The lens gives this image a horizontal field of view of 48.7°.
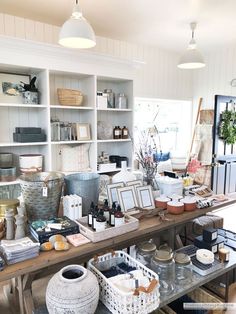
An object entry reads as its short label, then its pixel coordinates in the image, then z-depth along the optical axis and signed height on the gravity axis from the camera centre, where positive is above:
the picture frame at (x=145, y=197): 1.92 -0.52
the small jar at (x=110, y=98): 3.62 +0.41
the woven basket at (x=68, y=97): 3.20 +0.38
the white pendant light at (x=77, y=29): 1.89 +0.71
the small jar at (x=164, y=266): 1.62 -0.87
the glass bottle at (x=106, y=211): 1.65 -0.53
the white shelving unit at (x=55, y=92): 2.87 +0.46
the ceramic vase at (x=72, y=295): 1.13 -0.74
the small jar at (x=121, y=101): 3.69 +0.37
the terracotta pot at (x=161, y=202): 1.96 -0.56
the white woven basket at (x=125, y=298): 1.24 -0.84
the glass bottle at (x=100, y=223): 1.50 -0.55
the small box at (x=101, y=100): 3.42 +0.36
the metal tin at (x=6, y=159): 2.96 -0.37
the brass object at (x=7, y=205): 1.59 -0.48
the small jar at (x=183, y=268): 1.64 -0.94
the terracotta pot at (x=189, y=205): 1.97 -0.58
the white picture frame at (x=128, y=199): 1.82 -0.51
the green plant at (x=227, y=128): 4.33 +0.00
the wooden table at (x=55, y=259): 1.23 -0.66
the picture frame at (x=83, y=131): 3.36 -0.06
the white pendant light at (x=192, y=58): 2.93 +0.78
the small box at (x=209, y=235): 2.00 -0.82
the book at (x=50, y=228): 1.43 -0.58
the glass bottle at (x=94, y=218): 1.52 -0.53
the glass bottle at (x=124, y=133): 3.76 -0.08
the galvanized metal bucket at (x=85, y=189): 1.79 -0.42
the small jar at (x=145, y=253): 1.77 -0.85
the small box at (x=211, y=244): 1.97 -0.89
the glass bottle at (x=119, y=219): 1.56 -0.55
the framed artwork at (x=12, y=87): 3.03 +0.47
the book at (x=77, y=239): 1.44 -0.63
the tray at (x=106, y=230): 1.46 -0.60
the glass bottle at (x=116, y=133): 3.71 -0.08
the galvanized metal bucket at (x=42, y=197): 1.62 -0.44
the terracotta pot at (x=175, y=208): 1.89 -0.58
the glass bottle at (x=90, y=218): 1.58 -0.55
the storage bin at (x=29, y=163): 2.96 -0.41
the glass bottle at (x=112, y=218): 1.59 -0.55
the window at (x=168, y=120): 4.68 +0.14
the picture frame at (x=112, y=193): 1.83 -0.46
